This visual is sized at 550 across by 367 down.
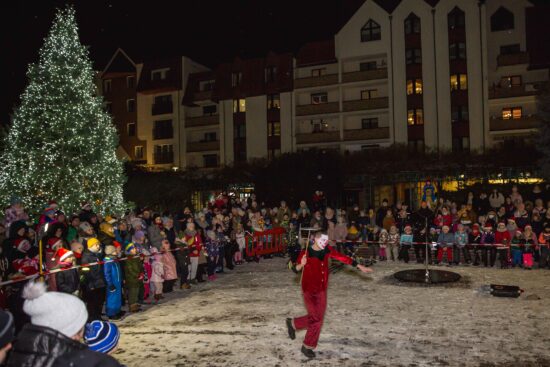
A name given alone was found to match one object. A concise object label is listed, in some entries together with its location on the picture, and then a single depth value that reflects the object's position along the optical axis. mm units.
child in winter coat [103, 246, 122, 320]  9383
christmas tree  18391
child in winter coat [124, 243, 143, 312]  10109
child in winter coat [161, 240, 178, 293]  11594
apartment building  39750
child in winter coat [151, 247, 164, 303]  11164
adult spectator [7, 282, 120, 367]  2436
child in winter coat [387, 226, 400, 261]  17094
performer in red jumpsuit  6938
